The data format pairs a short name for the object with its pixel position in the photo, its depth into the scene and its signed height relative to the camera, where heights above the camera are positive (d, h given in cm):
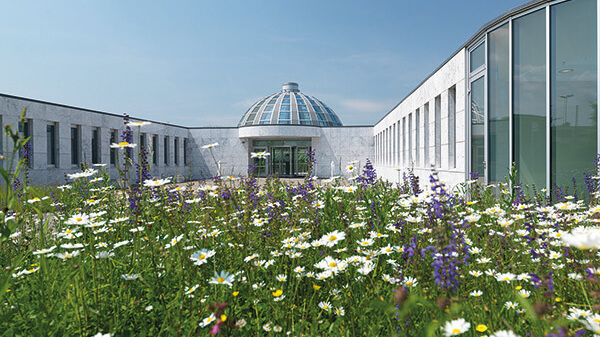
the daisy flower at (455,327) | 141 -67
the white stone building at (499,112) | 788 +183
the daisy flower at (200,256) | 219 -56
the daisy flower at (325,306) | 238 -94
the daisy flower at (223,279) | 195 -63
